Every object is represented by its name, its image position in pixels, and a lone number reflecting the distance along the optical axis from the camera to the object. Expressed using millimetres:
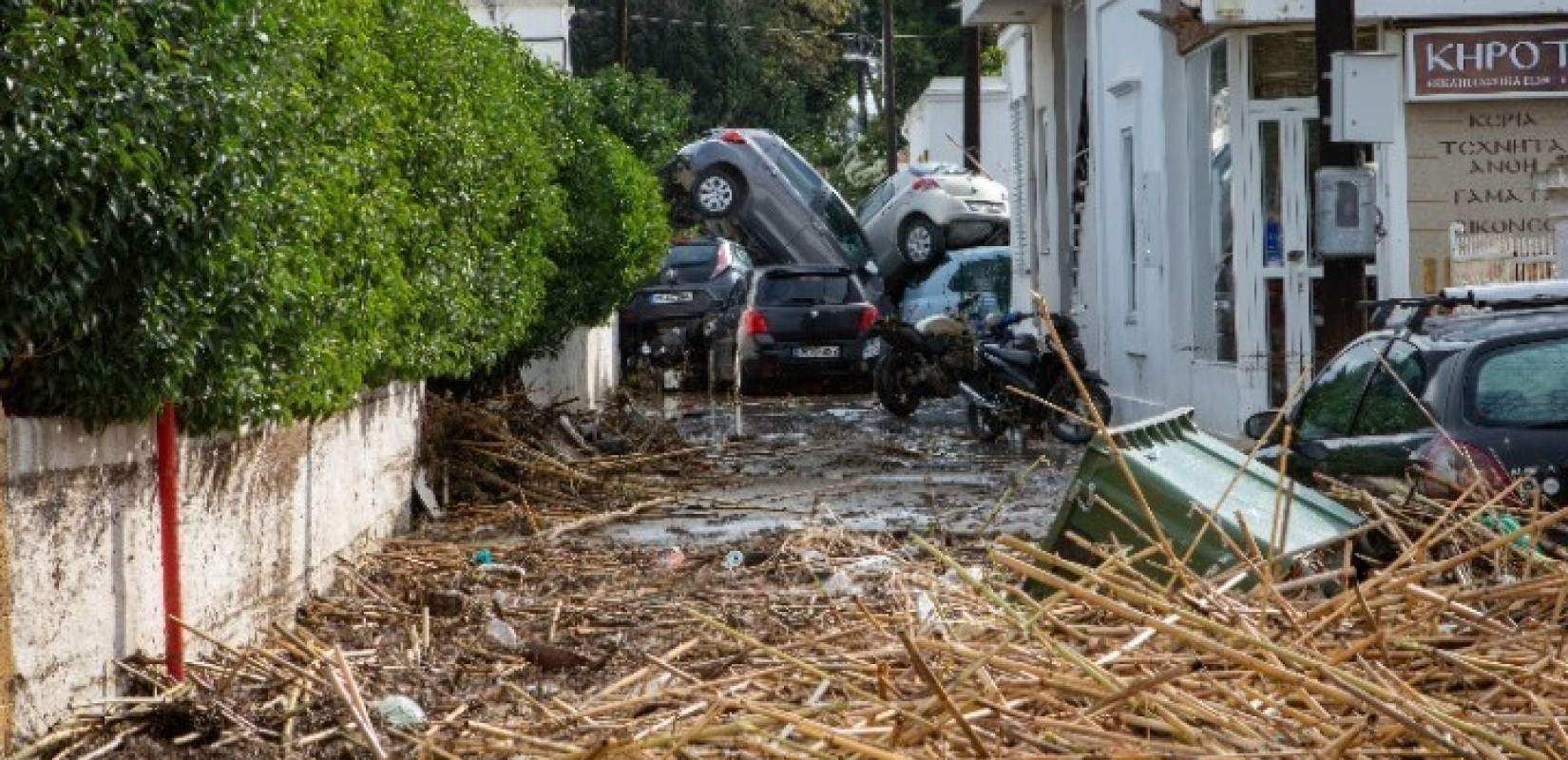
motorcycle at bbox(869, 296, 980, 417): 27359
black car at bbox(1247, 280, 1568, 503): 10203
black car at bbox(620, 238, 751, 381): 35938
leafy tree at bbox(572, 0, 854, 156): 67625
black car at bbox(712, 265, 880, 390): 32469
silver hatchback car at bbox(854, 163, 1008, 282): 41406
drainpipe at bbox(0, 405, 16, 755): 7707
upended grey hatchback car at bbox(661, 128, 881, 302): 39250
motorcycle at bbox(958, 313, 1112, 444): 23719
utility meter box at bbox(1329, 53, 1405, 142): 15773
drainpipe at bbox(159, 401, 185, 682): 9273
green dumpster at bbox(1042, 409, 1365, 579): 8711
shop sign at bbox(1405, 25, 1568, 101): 21922
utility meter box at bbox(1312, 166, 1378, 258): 16141
